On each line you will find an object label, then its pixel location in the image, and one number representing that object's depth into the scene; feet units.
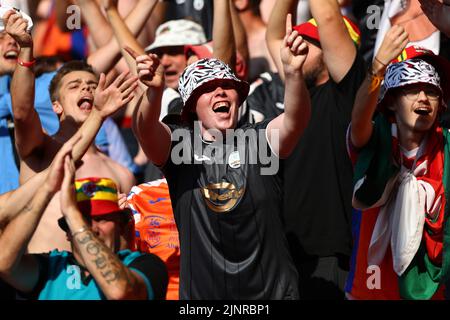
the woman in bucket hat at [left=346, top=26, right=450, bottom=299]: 38.52
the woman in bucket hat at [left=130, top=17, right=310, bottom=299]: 36.68
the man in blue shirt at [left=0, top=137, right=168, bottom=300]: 33.06
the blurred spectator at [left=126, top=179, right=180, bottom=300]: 42.50
